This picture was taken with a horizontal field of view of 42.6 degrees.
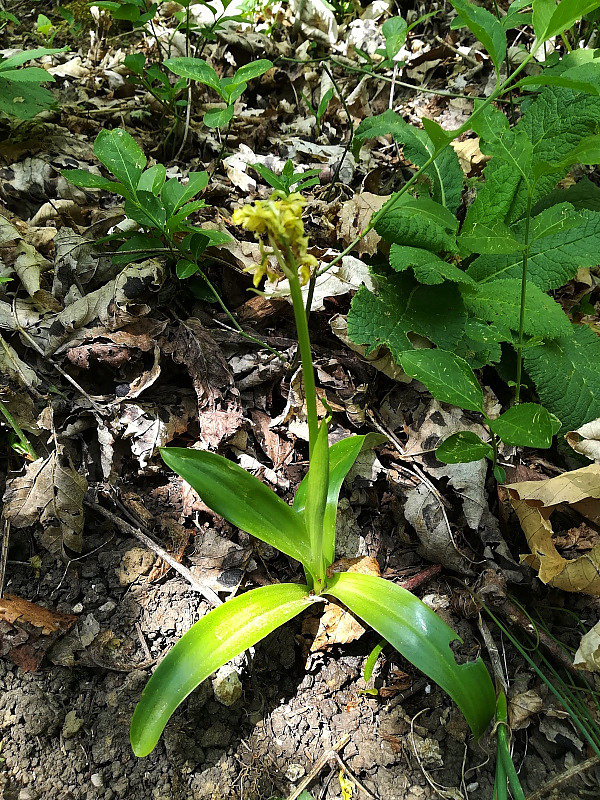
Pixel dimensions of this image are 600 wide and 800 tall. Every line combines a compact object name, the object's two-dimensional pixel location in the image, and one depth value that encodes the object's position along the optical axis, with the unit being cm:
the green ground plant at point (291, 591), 32
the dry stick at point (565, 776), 36
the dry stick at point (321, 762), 37
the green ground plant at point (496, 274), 42
